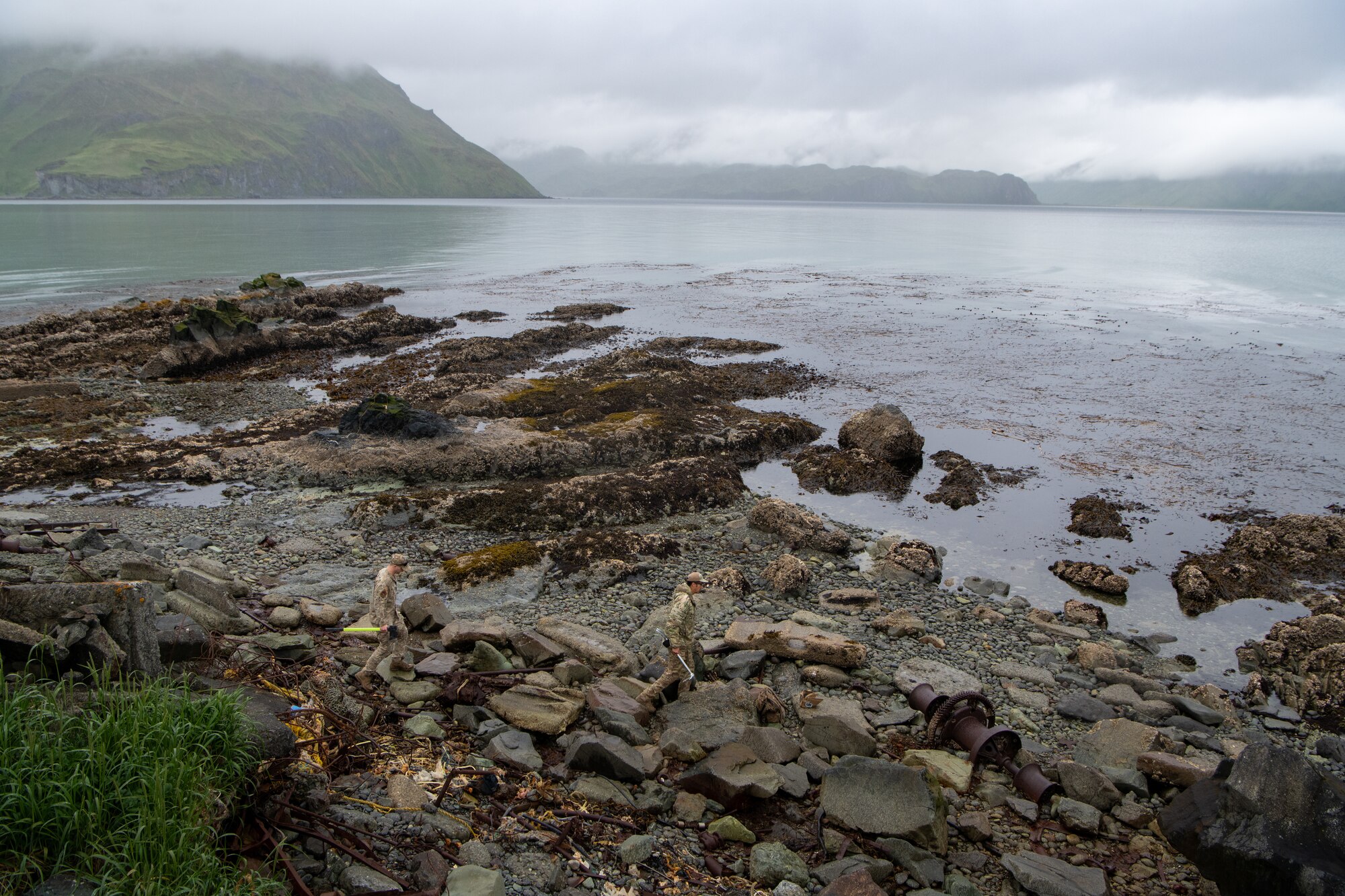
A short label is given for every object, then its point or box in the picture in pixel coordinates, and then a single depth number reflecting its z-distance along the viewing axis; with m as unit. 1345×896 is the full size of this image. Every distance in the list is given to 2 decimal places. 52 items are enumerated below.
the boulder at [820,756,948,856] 8.99
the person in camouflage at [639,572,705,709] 11.54
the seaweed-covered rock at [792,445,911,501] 24.75
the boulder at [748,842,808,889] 8.23
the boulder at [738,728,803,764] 10.36
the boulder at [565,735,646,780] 9.38
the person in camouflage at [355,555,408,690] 11.19
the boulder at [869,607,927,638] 15.23
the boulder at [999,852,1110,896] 8.56
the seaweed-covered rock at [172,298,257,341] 37.09
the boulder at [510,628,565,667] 12.32
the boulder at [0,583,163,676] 8.03
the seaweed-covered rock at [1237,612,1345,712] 13.91
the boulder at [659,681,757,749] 10.67
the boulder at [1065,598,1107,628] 16.58
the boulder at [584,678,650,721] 11.02
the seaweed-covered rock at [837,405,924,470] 26.20
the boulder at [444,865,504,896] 6.73
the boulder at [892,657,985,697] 13.28
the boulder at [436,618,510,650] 12.45
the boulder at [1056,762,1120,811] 10.24
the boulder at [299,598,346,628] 13.30
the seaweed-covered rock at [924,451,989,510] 23.81
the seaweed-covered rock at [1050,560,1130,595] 18.28
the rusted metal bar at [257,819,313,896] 6.37
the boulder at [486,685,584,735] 10.19
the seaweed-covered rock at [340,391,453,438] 23.95
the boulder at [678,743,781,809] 9.27
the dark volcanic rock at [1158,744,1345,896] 7.90
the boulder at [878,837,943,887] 8.60
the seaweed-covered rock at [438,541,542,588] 16.58
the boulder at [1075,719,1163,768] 11.25
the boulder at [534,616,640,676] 12.86
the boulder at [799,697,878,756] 11.07
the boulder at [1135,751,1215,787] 10.40
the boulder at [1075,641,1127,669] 14.66
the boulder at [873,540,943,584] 18.09
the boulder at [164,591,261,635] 11.35
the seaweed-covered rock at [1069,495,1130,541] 21.45
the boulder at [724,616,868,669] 13.57
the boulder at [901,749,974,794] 10.56
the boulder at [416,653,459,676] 11.13
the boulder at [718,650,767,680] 13.12
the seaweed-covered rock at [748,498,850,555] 19.31
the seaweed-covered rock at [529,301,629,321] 53.78
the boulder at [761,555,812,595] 17.02
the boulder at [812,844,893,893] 8.28
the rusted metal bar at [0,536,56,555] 12.30
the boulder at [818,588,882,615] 16.38
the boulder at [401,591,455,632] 13.28
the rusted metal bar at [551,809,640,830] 8.51
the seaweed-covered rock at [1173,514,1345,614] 18.20
